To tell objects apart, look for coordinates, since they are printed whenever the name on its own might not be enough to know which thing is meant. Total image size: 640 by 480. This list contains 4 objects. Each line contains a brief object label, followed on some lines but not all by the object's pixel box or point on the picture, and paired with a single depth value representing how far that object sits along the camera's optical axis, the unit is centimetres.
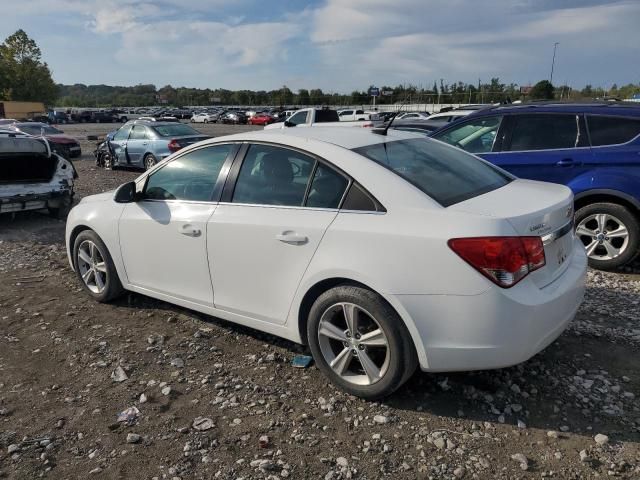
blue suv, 532
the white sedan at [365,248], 271
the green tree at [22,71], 6925
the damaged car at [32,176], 788
